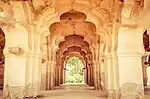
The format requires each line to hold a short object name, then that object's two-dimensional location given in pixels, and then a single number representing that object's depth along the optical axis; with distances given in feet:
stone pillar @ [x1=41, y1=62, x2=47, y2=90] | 55.83
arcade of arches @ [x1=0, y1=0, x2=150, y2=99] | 30.68
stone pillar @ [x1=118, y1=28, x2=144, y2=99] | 30.89
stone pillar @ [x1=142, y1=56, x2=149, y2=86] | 66.07
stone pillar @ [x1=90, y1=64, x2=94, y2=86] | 77.76
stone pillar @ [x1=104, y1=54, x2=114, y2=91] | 37.24
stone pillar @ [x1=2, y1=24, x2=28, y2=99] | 31.99
